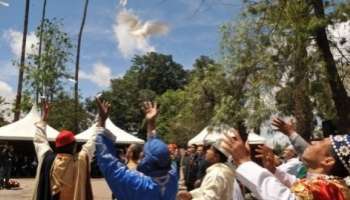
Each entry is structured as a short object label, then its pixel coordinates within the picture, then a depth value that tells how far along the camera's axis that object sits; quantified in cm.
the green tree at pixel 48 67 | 3438
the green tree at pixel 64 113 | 3744
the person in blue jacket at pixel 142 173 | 362
